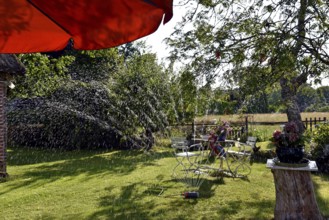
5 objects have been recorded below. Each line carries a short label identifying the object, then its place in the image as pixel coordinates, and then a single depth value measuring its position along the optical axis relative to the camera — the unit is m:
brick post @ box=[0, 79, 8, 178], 8.79
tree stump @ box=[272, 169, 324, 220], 5.04
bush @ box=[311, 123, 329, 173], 8.88
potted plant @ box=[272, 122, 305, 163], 5.02
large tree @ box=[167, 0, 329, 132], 5.74
